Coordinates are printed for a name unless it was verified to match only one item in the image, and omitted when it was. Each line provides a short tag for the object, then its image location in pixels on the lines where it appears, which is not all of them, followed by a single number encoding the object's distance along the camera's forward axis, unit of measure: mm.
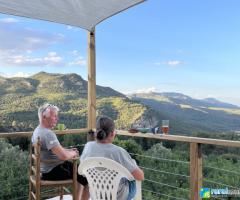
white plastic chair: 1600
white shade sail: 2366
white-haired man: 2201
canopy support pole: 3125
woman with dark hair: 1637
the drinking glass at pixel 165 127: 2476
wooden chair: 2150
